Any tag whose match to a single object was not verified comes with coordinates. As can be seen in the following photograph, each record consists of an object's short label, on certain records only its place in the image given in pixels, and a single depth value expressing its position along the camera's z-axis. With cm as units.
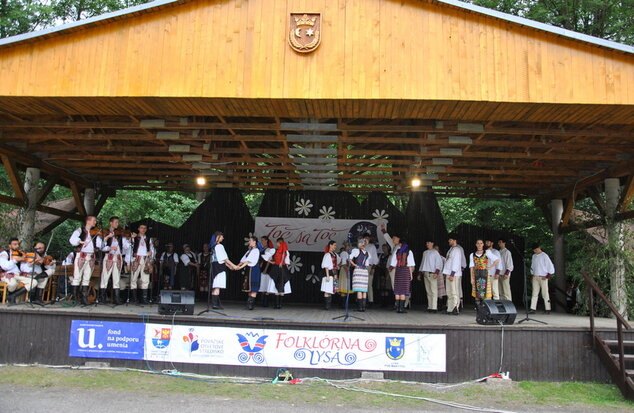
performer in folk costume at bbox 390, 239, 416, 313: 1002
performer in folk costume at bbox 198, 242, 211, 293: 1324
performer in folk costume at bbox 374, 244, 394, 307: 1225
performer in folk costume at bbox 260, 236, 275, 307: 1027
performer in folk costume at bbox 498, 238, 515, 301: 1054
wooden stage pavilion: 682
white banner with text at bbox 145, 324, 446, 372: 752
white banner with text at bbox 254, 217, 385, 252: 1384
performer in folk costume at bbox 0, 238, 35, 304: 929
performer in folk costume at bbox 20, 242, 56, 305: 959
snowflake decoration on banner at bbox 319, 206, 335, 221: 1407
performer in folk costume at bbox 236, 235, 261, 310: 970
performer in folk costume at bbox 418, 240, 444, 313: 1059
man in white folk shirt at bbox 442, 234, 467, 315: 998
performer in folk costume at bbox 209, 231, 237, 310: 916
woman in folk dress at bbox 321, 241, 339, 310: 1005
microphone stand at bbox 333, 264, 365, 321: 809
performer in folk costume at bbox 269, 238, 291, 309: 1019
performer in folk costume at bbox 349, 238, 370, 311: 957
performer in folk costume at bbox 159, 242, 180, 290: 1198
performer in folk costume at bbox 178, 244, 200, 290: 1234
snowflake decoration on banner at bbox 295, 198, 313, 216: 1419
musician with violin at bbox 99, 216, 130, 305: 935
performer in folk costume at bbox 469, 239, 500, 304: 961
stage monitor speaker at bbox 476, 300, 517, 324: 780
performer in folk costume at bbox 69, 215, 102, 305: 913
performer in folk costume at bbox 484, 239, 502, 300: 993
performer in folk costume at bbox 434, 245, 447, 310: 1107
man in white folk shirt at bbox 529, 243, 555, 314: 1041
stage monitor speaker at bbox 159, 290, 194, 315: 793
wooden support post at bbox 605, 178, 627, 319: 1018
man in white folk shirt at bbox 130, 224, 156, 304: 1012
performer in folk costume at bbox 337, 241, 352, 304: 1105
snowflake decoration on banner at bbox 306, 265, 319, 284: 1384
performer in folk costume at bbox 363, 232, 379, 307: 1163
